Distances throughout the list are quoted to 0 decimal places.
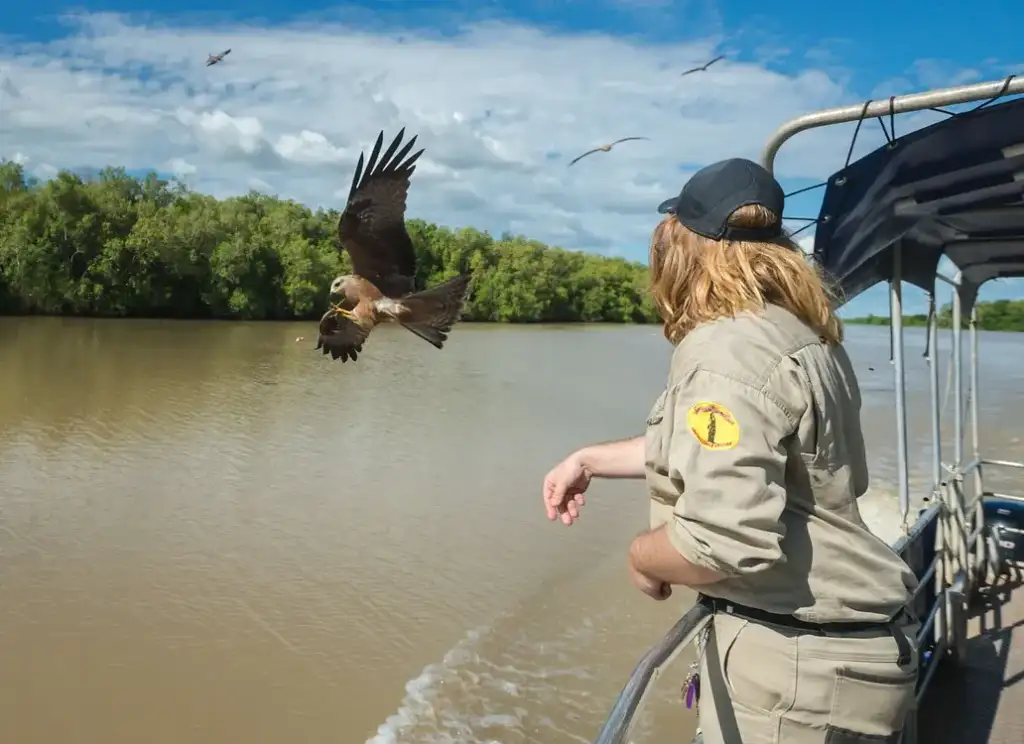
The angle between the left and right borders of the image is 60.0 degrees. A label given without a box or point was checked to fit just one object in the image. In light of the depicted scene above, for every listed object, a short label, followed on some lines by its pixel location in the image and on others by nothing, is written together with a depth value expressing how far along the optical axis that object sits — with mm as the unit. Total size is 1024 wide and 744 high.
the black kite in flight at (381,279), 1727
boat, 2447
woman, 1211
